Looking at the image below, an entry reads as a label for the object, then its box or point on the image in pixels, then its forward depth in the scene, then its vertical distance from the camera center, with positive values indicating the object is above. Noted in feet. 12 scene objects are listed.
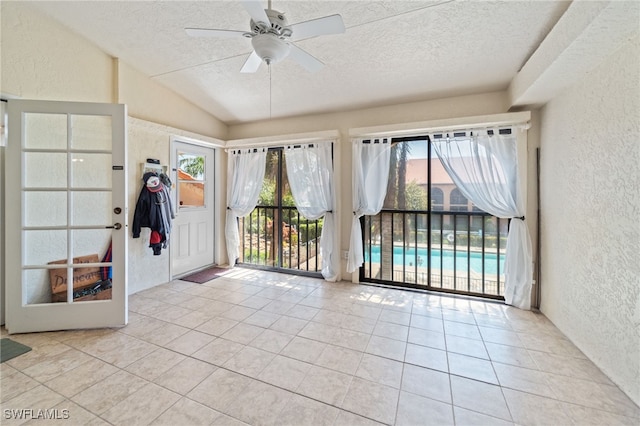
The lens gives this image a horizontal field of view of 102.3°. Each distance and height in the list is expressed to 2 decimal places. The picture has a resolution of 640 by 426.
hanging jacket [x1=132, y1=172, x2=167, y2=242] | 10.23 +0.03
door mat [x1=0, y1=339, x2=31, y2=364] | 6.22 -3.48
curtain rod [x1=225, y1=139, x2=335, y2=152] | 11.90 +3.33
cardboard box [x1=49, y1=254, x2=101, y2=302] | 7.97 -2.10
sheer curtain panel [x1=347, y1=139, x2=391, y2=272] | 10.87 +1.30
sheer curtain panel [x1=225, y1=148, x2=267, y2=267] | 13.30 +1.38
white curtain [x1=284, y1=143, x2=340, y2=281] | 11.80 +1.10
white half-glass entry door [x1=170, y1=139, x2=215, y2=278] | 12.22 +0.20
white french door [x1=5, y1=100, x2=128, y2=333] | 7.22 -0.23
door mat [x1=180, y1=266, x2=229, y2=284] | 12.05 -3.12
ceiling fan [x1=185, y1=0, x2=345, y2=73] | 4.92 +3.68
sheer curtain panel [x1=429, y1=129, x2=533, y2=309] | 9.04 +0.89
